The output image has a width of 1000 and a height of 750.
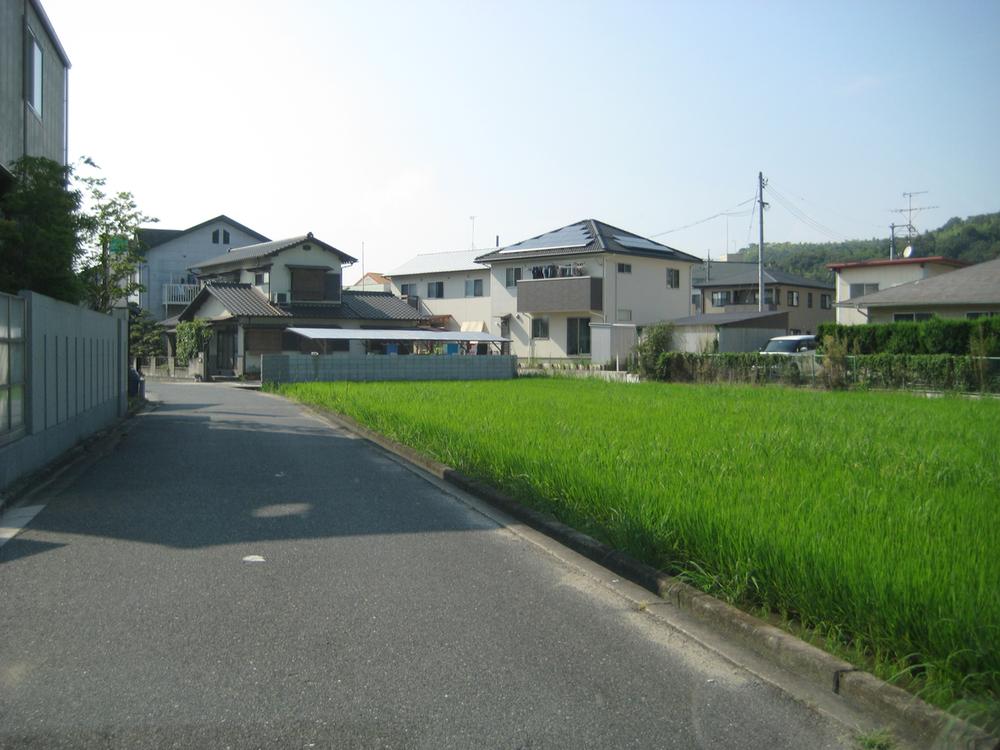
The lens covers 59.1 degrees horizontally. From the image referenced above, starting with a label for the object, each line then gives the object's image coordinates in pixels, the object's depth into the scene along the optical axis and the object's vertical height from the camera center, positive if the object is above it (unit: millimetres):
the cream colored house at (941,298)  28203 +2147
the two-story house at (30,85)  14445 +5164
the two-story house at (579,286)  40938 +3661
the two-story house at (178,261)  52688 +6086
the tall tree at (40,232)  12578 +1825
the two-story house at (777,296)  50969 +4059
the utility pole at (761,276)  40062 +3980
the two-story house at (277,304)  39875 +2802
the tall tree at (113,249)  20291 +2630
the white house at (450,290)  48688 +4104
